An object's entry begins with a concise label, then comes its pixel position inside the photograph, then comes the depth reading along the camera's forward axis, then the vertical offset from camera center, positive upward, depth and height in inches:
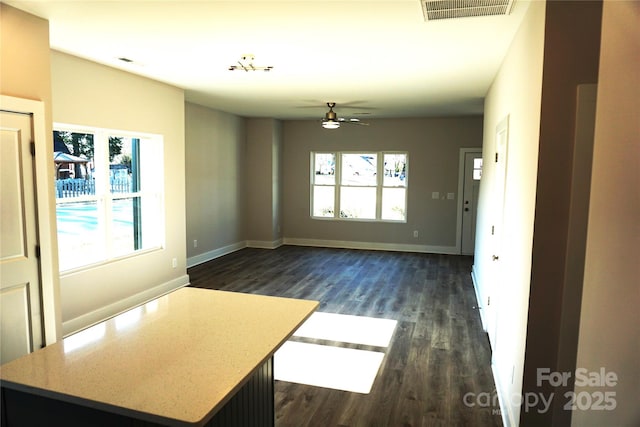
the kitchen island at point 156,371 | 50.9 -26.6
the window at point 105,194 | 161.9 -8.5
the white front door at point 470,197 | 310.0 -12.8
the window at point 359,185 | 332.8 -6.1
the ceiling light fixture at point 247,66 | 149.7 +41.8
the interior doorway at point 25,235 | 114.1 -17.6
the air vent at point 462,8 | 99.6 +41.8
